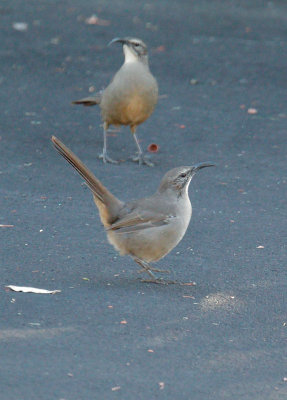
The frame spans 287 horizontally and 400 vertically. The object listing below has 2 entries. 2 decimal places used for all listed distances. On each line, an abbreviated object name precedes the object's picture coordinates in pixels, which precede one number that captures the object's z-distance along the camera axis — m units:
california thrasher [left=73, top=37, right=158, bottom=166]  17.67
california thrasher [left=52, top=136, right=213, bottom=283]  11.77
